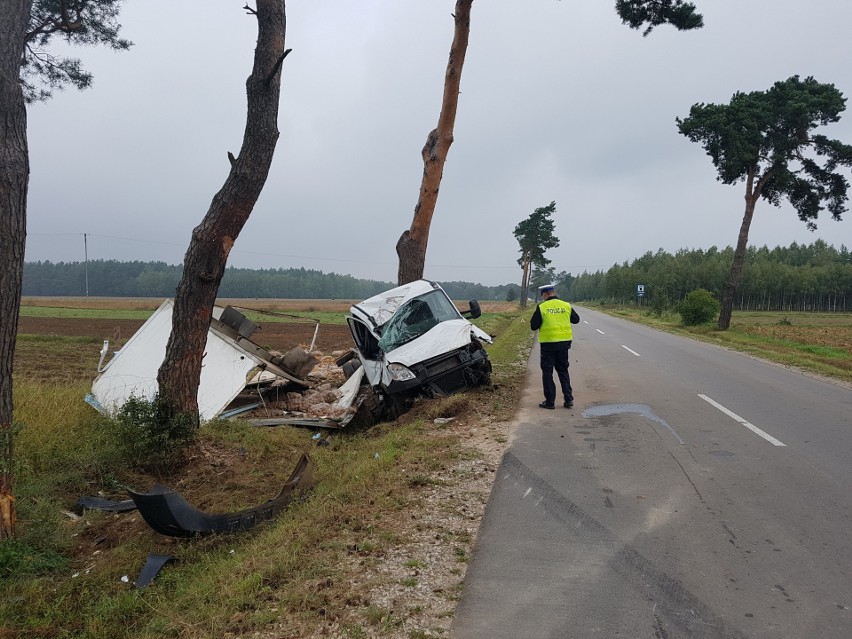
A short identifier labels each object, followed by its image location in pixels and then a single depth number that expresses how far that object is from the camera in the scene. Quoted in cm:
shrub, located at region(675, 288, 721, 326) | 2900
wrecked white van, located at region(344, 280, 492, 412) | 862
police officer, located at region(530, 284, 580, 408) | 860
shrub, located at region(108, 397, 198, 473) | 621
